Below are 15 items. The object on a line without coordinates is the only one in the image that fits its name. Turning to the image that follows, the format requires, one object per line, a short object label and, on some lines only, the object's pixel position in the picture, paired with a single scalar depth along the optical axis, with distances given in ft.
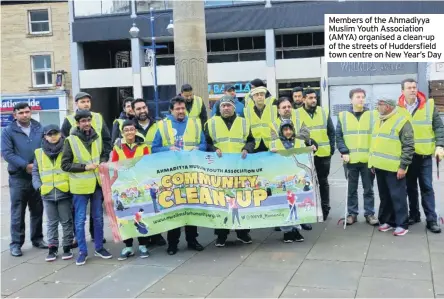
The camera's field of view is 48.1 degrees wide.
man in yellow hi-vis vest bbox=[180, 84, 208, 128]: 22.82
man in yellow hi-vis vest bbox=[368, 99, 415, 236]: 21.40
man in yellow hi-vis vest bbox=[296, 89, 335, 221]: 24.30
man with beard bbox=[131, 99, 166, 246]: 21.56
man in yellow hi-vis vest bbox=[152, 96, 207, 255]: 20.85
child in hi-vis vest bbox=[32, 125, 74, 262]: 20.11
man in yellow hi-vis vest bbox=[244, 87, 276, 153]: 23.16
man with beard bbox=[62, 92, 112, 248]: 21.03
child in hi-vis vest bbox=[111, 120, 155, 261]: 19.99
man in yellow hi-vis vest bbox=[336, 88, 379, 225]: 23.24
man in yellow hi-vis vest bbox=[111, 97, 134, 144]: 23.77
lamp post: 65.87
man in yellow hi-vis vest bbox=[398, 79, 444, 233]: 22.17
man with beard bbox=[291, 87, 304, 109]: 26.08
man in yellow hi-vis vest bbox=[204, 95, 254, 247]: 20.98
